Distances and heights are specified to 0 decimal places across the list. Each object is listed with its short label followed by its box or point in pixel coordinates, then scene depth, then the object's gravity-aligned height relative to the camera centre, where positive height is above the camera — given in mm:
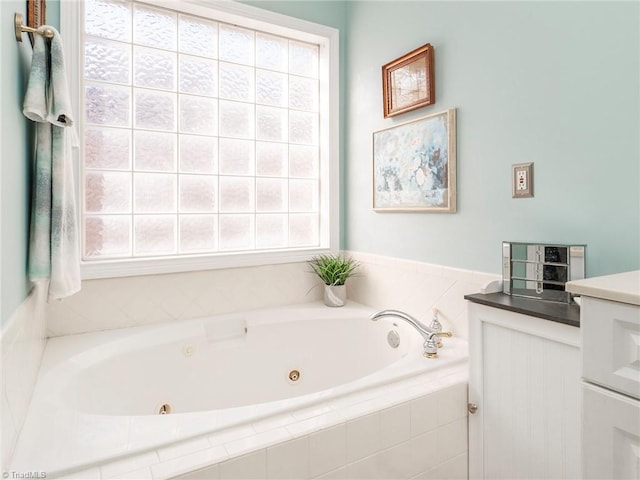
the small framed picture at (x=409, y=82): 1946 +835
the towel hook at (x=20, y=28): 1136 +636
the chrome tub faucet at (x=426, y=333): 1615 -417
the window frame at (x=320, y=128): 1905 +731
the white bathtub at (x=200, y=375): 1070 -556
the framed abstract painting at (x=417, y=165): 1895 +388
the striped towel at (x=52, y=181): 1255 +196
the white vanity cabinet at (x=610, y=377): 812 -311
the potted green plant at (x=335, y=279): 2479 -277
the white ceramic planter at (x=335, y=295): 2473 -380
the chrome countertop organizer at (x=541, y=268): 1316 -119
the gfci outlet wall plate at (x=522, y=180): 1540 +230
